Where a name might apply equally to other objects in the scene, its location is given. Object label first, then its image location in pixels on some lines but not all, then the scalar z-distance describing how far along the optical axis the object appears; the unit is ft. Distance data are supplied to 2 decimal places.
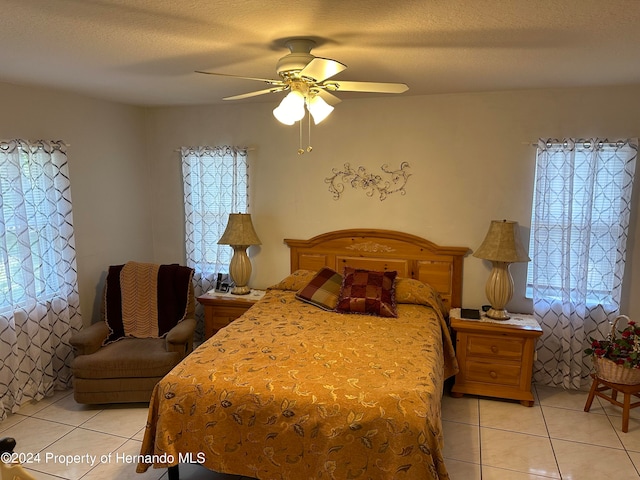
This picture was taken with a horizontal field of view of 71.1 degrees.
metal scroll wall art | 12.36
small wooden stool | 9.59
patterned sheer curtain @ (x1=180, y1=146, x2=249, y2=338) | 13.51
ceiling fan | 6.72
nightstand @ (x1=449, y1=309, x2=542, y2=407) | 10.67
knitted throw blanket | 11.98
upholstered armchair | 10.40
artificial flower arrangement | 9.53
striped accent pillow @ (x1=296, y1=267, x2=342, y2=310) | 11.42
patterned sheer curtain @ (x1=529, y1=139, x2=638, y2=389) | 10.67
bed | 6.48
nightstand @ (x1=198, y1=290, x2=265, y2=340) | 12.69
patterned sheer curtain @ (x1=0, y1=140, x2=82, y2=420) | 10.21
